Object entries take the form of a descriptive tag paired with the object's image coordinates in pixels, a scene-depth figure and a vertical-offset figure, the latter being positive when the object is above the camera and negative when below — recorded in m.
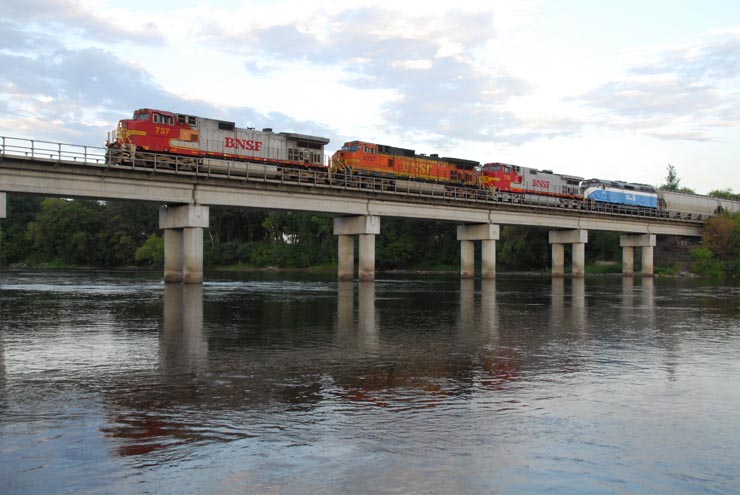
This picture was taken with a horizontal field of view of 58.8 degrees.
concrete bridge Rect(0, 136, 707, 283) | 40.34 +4.54
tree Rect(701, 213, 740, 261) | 85.88 +2.73
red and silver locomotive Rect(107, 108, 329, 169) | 44.56 +8.56
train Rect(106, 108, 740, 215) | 45.41 +8.39
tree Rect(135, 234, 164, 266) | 119.31 +0.83
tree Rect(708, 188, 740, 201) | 153.50 +16.10
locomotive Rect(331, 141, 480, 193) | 59.12 +8.94
